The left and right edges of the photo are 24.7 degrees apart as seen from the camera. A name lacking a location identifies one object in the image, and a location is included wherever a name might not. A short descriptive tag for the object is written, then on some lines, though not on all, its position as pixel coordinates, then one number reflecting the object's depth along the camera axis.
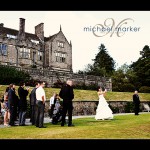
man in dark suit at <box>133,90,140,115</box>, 22.89
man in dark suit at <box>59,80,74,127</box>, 14.21
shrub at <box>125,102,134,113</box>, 31.99
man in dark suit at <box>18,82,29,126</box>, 15.35
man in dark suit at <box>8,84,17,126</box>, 15.10
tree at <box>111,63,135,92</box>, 54.85
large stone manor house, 43.00
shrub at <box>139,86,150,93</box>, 47.64
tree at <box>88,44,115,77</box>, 83.04
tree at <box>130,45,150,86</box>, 60.44
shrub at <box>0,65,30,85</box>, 33.88
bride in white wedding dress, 18.45
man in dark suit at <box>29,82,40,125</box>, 15.81
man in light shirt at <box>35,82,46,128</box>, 13.88
